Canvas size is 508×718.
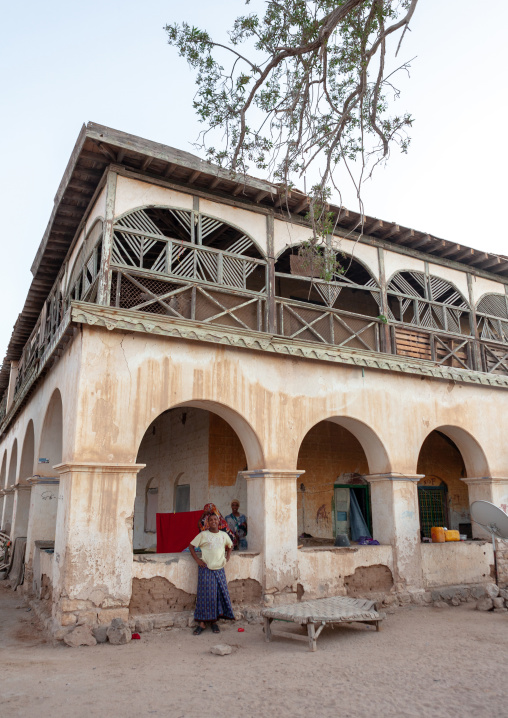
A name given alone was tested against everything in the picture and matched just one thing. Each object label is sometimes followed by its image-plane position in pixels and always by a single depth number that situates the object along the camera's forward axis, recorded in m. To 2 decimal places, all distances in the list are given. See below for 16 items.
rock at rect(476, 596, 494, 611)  8.92
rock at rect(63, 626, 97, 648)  6.67
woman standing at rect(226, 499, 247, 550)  9.15
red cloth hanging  9.02
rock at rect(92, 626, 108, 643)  6.82
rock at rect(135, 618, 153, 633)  7.20
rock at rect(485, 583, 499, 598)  9.05
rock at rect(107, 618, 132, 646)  6.77
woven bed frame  6.52
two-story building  7.54
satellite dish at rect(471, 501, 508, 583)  9.30
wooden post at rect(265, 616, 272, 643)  6.95
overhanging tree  5.46
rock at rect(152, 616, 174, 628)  7.33
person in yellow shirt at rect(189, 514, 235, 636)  7.42
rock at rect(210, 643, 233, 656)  6.30
